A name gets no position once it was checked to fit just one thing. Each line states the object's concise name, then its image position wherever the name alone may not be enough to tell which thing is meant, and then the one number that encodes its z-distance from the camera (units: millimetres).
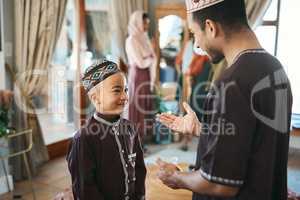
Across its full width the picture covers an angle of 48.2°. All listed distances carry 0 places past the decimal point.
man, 882
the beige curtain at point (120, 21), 4305
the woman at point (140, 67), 4066
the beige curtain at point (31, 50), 3096
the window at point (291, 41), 3656
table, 2667
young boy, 1402
